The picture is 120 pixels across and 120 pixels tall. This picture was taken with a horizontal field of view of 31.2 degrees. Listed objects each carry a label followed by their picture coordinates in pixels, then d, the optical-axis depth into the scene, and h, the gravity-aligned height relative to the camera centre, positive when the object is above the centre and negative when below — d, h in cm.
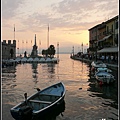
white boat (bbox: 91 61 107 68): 3666 -131
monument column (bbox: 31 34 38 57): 8826 +236
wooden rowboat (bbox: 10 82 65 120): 1009 -260
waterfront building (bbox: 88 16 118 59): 4856 +557
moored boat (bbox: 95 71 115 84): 2219 -224
